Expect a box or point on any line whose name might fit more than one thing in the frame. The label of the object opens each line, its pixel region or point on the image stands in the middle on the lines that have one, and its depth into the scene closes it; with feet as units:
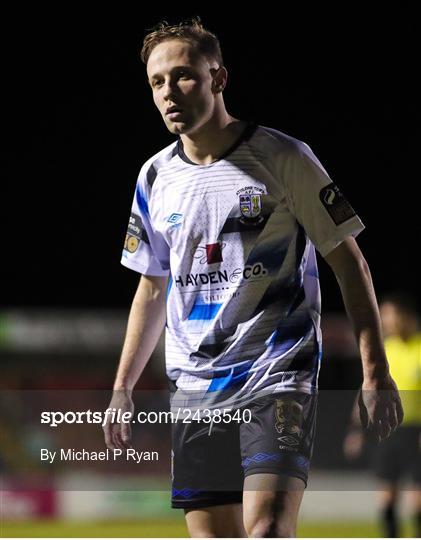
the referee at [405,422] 55.42
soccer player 24.39
